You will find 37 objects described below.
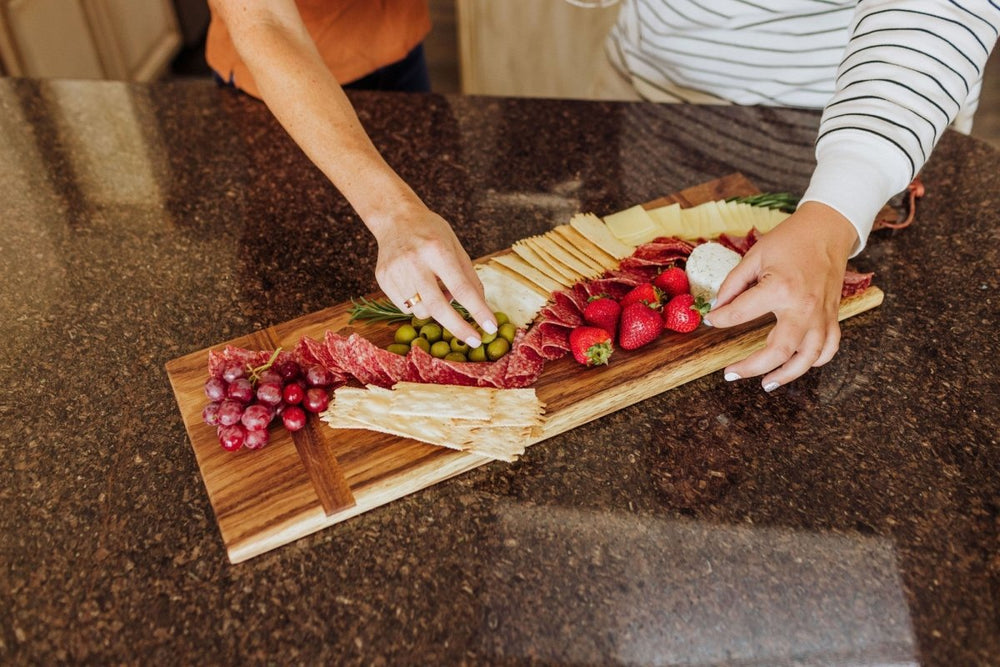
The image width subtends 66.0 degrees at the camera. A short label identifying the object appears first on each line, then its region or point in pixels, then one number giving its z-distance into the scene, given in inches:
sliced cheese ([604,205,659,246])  54.1
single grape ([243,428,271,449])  41.4
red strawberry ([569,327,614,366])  44.9
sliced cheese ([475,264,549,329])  48.7
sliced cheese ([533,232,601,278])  51.3
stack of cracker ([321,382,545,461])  41.6
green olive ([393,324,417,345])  47.2
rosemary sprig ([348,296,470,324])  48.9
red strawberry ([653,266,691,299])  49.2
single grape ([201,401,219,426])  42.0
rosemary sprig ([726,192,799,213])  56.1
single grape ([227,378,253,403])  42.3
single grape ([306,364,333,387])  43.9
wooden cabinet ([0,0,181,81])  113.6
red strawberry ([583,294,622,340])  46.8
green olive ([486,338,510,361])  45.9
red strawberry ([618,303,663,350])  46.0
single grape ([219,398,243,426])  41.4
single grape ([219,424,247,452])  41.0
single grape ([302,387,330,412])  42.8
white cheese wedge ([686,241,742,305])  48.6
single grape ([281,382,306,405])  42.7
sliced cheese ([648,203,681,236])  54.5
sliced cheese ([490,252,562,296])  50.3
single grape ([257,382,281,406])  42.1
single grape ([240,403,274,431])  41.3
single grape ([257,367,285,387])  43.0
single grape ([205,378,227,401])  42.6
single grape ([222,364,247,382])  43.1
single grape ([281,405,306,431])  42.1
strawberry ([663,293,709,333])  47.0
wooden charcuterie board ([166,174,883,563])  39.1
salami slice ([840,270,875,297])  49.4
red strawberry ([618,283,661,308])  47.5
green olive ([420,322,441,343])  47.4
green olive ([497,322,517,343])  46.6
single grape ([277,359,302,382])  44.2
